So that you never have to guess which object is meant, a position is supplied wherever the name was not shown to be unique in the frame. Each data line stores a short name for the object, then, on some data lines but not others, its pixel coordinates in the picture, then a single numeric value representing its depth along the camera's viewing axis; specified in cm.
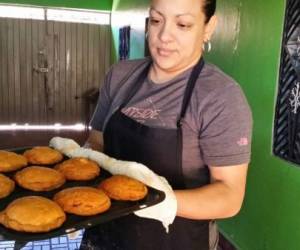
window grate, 194
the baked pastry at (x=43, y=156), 124
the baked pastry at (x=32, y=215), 84
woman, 106
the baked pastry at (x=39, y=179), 107
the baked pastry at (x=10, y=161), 117
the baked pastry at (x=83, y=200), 93
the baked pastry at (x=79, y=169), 113
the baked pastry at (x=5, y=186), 101
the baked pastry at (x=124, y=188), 97
